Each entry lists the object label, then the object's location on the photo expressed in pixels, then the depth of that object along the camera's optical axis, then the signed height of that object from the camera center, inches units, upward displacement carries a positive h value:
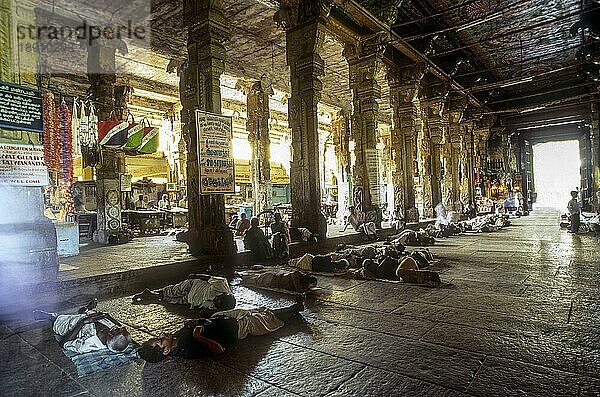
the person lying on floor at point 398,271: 216.5 -46.7
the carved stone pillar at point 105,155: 426.6 +66.5
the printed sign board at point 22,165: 190.7 +26.4
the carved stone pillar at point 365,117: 447.8 +103.0
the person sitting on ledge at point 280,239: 308.5 -31.0
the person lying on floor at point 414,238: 388.5 -45.6
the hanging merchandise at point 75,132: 394.6 +87.0
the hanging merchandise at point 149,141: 436.8 +83.3
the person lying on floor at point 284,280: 206.8 -45.8
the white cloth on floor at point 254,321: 136.3 -45.4
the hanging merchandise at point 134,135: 409.7 +84.8
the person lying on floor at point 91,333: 123.0 -42.9
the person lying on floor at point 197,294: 162.9 -43.9
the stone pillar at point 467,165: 816.9 +67.5
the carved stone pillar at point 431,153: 648.4 +79.8
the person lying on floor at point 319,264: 258.4 -46.1
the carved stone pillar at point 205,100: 280.1 +84.4
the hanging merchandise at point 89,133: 394.9 +85.5
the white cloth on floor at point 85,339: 123.6 -44.2
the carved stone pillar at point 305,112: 364.8 +92.2
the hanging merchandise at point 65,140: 376.5 +75.4
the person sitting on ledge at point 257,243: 296.4 -33.0
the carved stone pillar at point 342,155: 780.0 +109.9
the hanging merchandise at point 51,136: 348.5 +75.5
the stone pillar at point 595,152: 784.7 +85.5
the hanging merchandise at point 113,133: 393.1 +84.3
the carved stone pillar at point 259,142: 641.0 +110.1
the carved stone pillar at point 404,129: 545.3 +102.9
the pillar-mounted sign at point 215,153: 271.3 +40.6
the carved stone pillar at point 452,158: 716.0 +76.1
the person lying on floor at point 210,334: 118.5 -45.3
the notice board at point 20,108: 190.1 +57.2
